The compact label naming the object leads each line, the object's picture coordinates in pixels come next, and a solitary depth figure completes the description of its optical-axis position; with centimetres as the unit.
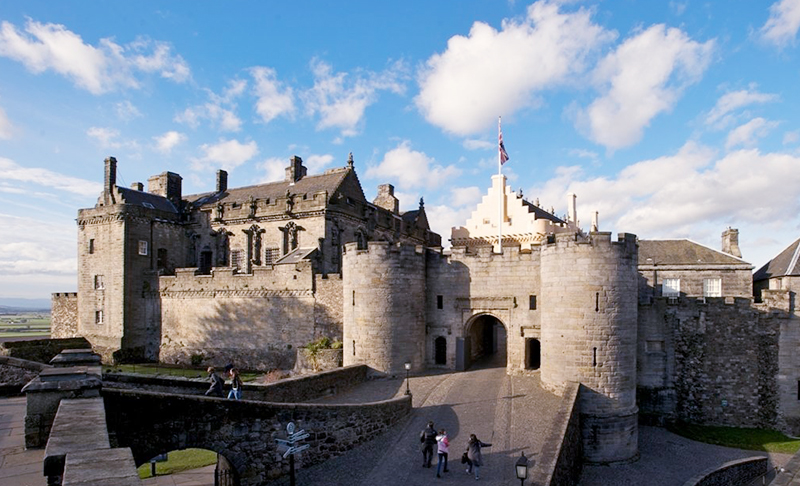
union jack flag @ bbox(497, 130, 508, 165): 2506
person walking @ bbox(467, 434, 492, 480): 1248
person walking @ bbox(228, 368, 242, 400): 1507
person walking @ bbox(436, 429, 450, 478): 1282
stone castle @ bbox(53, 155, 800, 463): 1878
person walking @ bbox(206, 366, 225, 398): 1523
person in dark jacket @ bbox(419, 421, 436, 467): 1339
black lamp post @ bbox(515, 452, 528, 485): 1062
